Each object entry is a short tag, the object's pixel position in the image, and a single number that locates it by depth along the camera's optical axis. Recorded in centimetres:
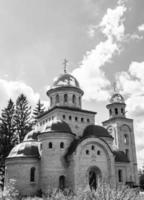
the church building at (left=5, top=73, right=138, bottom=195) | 2459
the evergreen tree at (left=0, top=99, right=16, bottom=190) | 3706
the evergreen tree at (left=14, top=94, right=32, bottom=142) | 4209
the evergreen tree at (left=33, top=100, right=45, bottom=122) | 5256
